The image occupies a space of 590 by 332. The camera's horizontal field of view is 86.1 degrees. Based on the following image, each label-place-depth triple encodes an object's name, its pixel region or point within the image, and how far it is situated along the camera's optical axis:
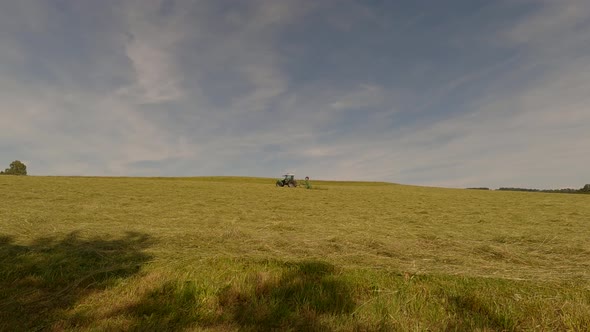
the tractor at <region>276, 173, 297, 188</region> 43.53
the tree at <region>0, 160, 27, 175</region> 98.00
